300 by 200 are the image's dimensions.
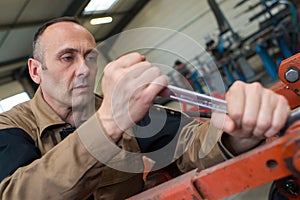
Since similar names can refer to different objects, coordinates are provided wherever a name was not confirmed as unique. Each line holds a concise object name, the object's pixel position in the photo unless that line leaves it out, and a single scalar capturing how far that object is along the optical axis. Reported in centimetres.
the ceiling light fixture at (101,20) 354
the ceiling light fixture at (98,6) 346
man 50
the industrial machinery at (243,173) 41
